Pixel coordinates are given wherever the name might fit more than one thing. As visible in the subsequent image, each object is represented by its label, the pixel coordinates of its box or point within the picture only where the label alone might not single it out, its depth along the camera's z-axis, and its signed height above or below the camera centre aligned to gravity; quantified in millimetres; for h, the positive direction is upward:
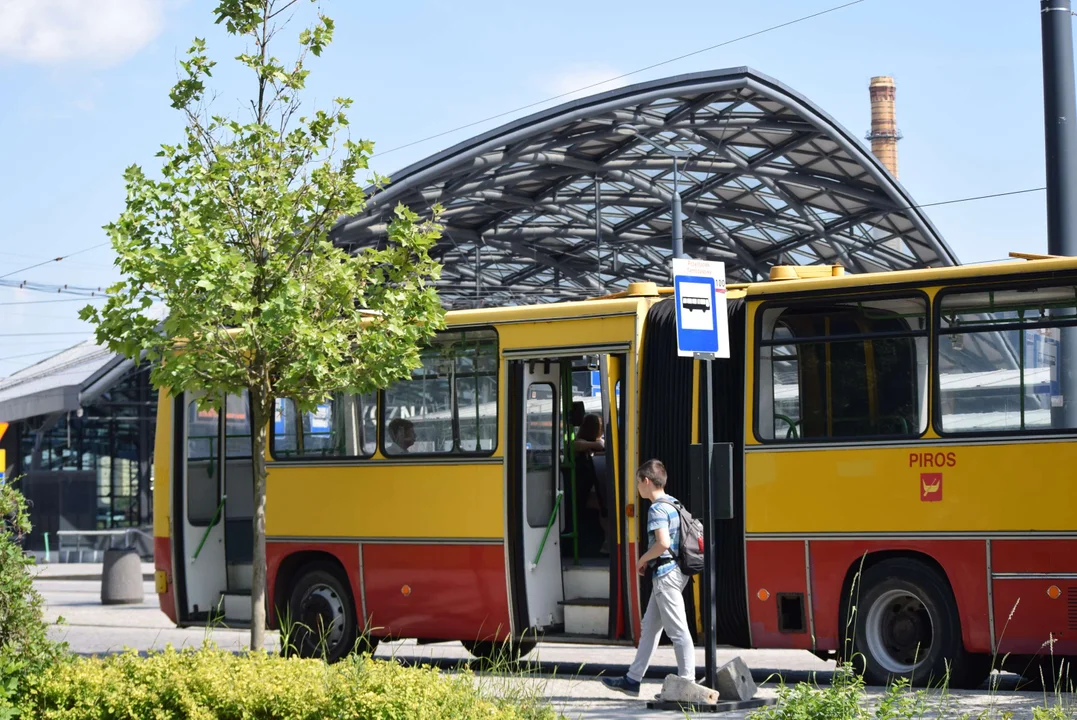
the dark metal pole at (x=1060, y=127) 13680 +2779
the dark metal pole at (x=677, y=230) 29391 +3975
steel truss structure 34219 +6312
